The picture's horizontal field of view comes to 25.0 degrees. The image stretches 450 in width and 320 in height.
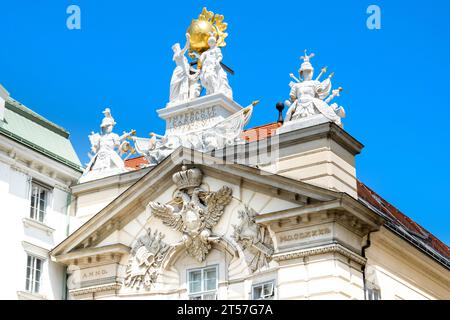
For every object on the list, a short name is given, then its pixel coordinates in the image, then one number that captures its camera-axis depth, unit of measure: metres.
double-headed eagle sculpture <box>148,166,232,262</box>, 30.80
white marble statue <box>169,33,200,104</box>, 34.16
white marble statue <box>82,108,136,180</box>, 34.09
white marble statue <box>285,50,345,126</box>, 30.55
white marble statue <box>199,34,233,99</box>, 33.47
